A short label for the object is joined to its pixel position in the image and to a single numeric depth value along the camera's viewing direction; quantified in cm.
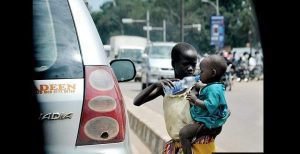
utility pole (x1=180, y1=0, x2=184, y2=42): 3676
